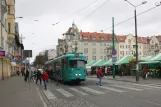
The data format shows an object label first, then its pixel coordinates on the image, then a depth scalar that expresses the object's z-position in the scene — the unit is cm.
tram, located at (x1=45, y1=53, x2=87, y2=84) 1603
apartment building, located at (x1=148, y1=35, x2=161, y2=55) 7492
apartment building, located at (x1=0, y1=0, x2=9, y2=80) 2204
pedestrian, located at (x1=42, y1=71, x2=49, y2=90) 1404
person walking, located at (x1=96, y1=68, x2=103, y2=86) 1562
